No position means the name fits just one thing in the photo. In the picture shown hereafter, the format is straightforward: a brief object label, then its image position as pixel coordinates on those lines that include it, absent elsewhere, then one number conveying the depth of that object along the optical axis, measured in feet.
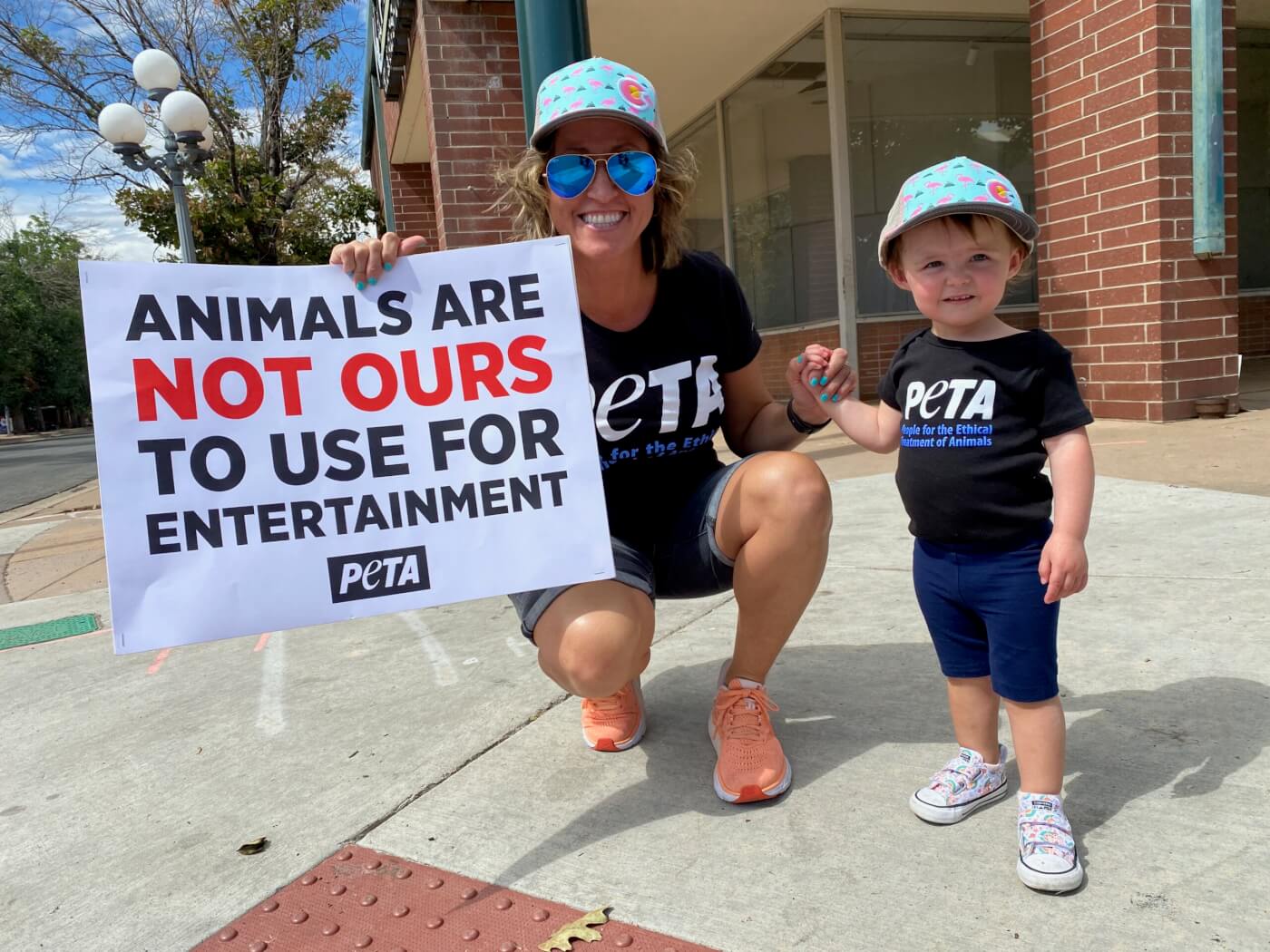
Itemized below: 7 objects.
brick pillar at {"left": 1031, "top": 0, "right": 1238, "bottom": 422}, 17.88
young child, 5.41
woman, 6.57
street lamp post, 32.73
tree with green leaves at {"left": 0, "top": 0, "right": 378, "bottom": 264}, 53.31
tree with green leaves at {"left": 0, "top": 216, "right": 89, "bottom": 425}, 157.38
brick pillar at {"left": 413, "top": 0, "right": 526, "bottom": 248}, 20.90
